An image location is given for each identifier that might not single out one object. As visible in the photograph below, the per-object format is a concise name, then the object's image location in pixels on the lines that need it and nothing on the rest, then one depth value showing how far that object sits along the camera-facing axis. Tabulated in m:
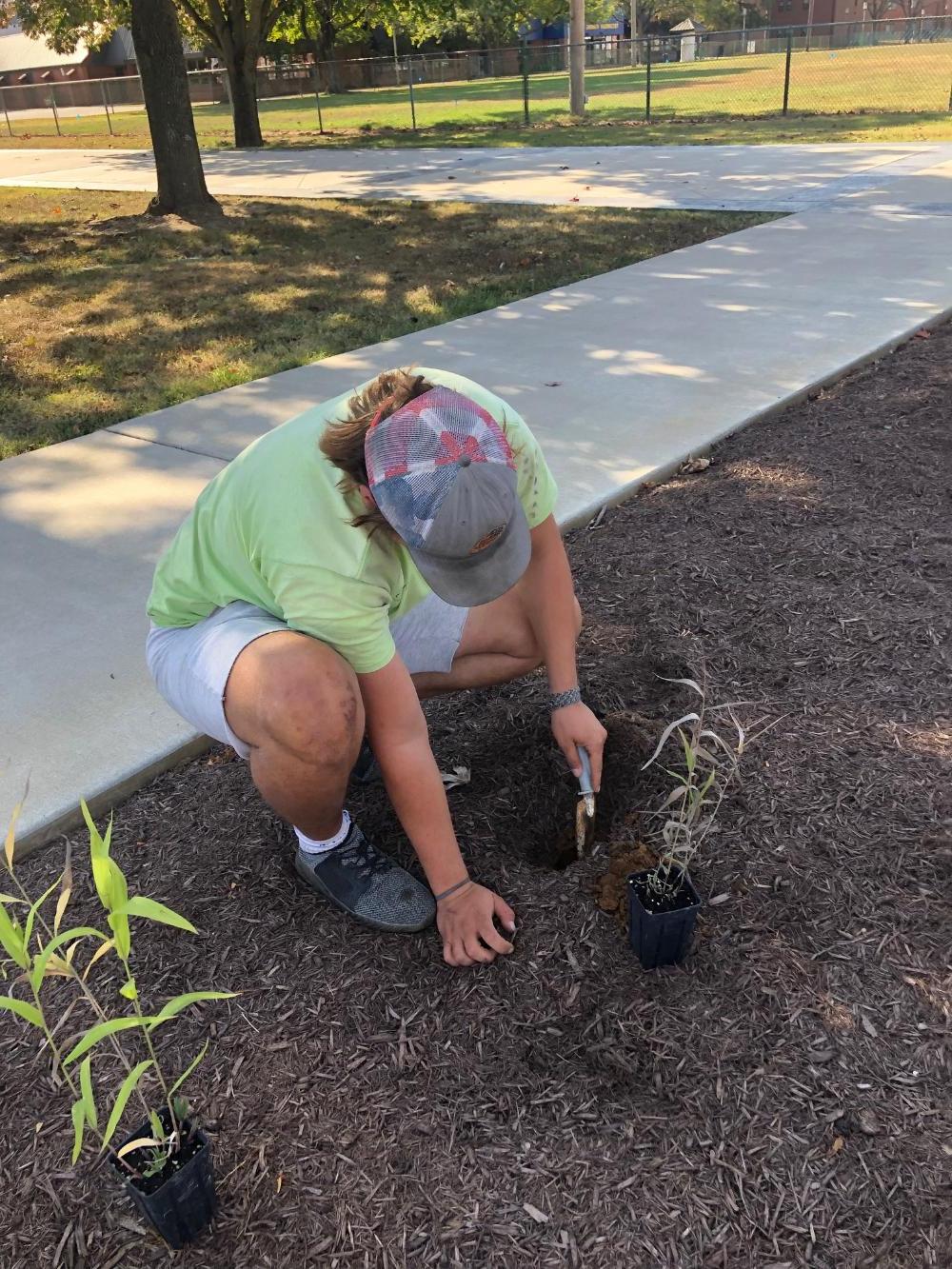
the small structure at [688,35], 25.52
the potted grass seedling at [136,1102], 1.38
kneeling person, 1.62
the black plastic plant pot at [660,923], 1.89
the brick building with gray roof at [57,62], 50.88
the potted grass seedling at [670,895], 1.88
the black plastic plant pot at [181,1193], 1.50
